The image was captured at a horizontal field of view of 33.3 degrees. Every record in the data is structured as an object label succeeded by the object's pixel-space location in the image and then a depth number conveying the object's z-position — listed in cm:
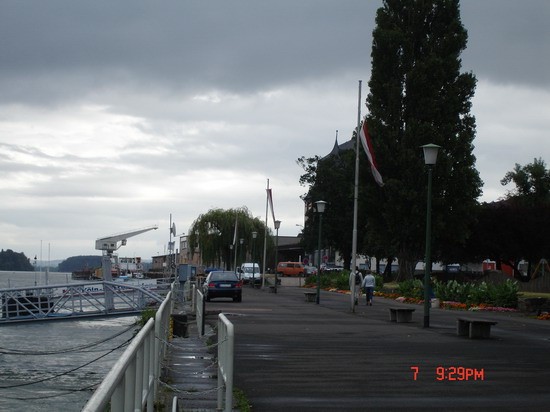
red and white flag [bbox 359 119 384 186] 3859
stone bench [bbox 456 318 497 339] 2338
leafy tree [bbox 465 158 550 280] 7231
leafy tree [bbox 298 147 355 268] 8956
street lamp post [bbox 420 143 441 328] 2795
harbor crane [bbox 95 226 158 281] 4723
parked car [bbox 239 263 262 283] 8075
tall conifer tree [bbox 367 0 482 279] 5869
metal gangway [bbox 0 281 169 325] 4094
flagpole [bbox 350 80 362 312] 3937
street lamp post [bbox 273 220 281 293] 6414
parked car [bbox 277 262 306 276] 10338
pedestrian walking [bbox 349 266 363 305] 3821
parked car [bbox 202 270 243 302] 4606
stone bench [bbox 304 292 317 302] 4831
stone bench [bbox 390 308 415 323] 3073
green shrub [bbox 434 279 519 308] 4034
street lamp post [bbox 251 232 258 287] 7635
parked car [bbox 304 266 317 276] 10478
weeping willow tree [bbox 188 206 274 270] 10319
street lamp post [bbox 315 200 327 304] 4462
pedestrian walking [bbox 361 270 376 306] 4402
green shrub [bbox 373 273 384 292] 6158
